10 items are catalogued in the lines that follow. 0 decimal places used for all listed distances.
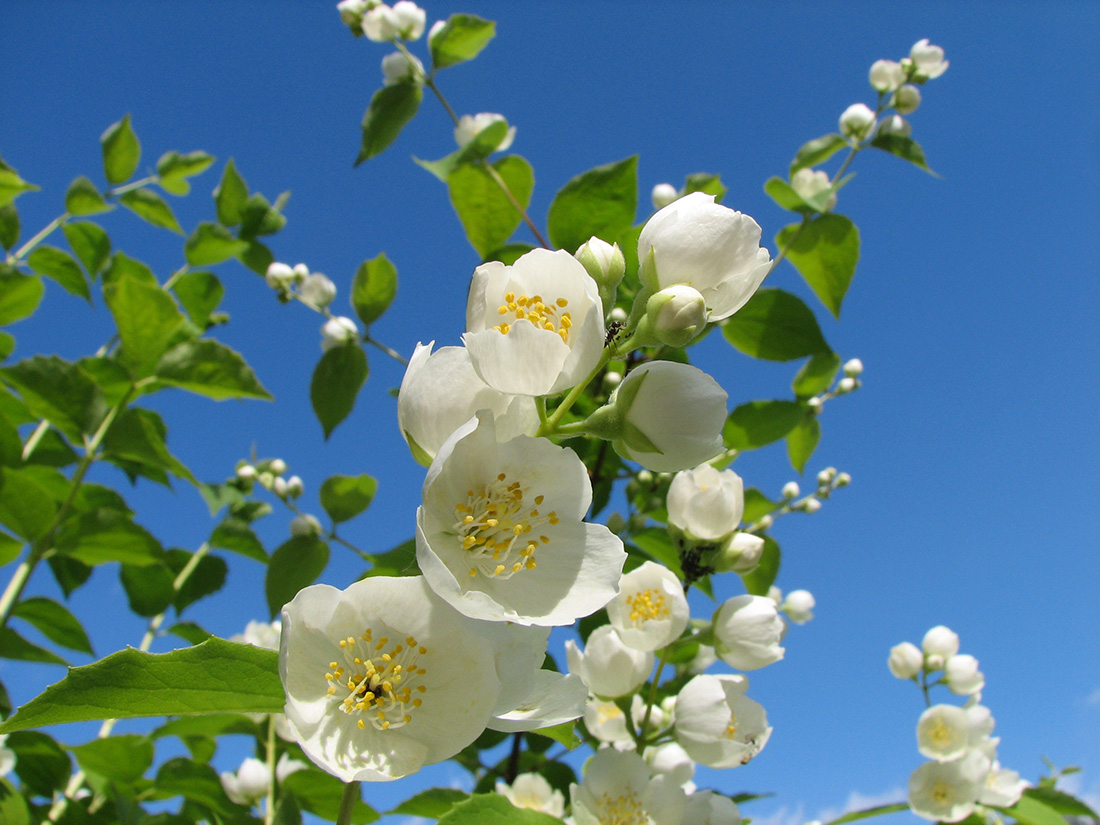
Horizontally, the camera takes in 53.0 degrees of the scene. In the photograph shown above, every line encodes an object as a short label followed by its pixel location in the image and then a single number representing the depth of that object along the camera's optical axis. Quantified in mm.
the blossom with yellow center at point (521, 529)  191
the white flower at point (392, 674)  184
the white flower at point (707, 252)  199
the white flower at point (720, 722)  290
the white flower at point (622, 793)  287
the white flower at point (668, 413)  189
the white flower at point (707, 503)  283
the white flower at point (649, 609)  283
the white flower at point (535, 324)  182
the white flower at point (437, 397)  187
